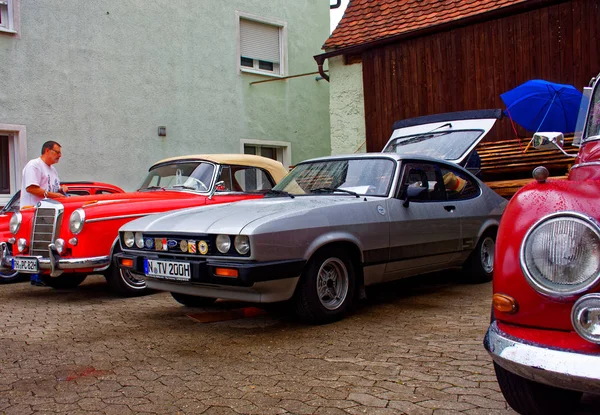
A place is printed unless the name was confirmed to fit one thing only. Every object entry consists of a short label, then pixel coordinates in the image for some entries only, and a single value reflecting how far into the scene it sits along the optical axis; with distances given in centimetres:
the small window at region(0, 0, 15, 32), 1118
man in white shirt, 709
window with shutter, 1519
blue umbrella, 847
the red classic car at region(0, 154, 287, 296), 588
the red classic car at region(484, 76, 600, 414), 217
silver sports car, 419
